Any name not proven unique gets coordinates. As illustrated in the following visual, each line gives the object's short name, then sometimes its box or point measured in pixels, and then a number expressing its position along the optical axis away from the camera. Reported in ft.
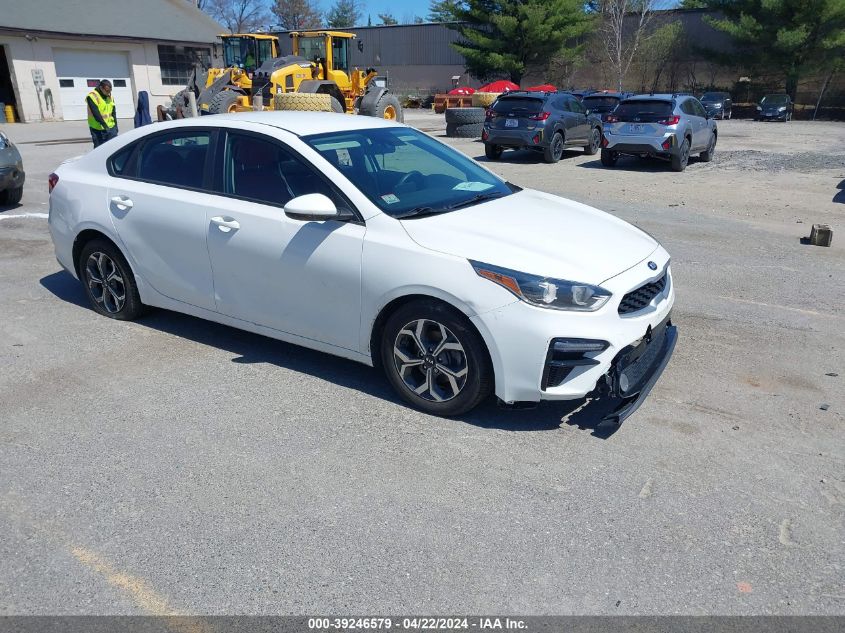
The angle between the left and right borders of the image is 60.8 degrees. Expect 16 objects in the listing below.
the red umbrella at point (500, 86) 113.31
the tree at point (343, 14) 302.45
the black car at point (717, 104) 114.11
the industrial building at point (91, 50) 99.14
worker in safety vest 45.52
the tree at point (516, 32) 144.56
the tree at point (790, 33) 123.54
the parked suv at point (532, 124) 54.90
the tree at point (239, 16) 266.77
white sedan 12.54
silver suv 50.14
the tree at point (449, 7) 152.70
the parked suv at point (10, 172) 33.86
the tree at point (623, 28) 142.92
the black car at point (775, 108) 114.11
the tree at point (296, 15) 265.54
